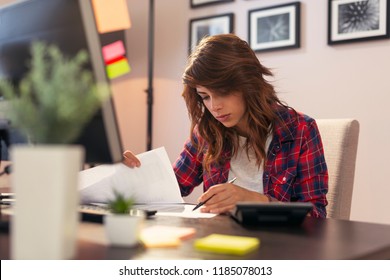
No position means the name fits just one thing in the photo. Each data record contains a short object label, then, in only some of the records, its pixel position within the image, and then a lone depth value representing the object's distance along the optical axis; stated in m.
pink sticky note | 2.94
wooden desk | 0.67
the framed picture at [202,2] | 3.00
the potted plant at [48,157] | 0.49
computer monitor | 0.72
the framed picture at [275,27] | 2.69
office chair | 1.56
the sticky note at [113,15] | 2.84
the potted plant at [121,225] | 0.67
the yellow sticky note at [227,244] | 0.68
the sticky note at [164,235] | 0.71
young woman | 1.52
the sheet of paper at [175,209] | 1.12
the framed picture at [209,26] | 2.95
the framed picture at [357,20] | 2.42
